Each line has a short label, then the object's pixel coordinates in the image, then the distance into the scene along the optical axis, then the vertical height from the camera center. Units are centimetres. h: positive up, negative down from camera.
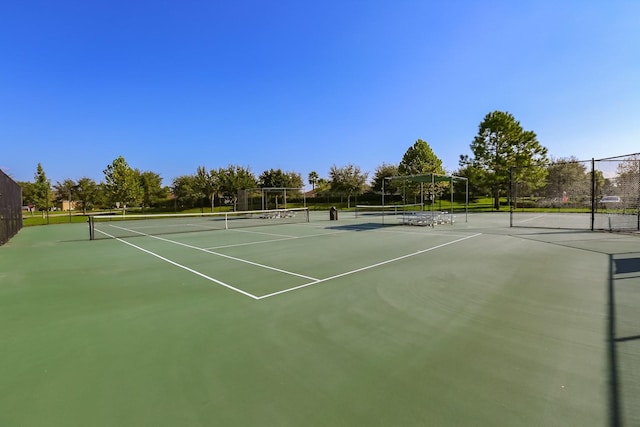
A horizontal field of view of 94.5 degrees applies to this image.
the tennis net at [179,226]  1625 -153
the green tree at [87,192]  4206 +200
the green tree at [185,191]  4694 +217
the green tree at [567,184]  2082 +83
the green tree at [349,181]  4547 +297
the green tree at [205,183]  4631 +325
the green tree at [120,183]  3628 +279
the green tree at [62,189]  4895 +313
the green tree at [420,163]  4059 +525
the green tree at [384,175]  4669 +401
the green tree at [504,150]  3350 +532
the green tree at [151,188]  4484 +254
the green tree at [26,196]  4436 +181
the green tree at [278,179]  5091 +399
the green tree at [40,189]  3211 +204
